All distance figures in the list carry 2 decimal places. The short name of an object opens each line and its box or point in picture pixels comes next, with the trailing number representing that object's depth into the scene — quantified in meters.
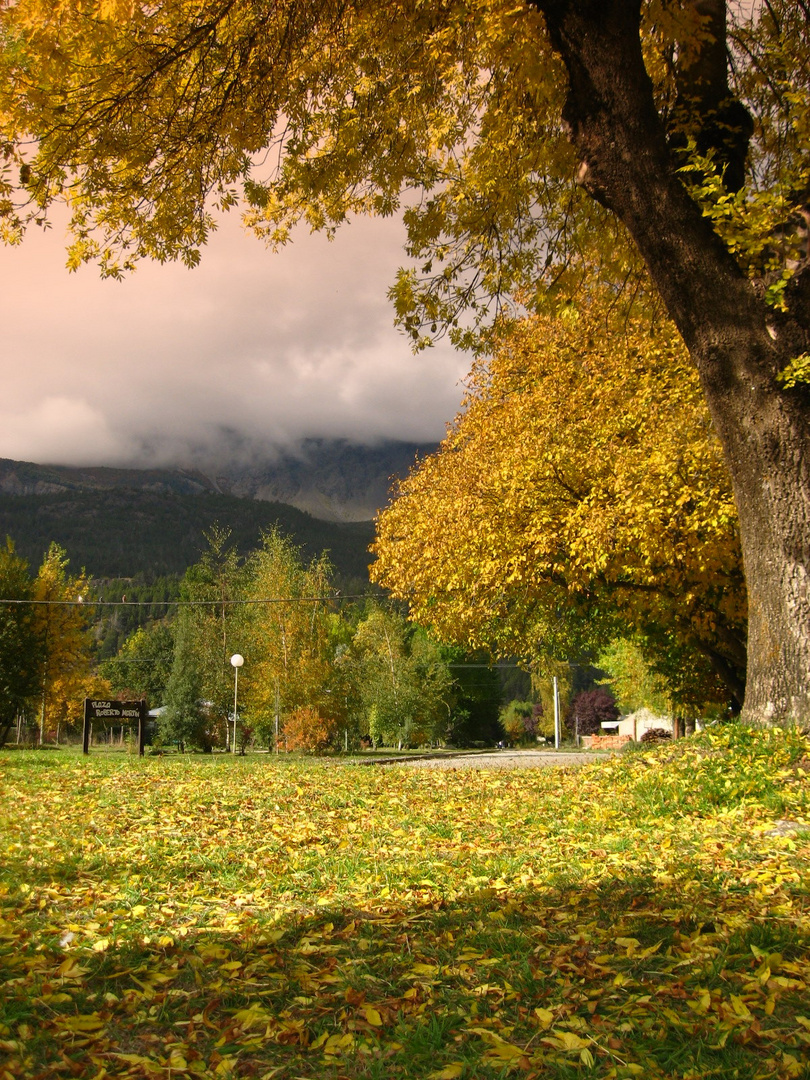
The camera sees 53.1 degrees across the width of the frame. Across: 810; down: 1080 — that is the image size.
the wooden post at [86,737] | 19.16
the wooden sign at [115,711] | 17.69
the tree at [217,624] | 33.50
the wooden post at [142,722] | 18.39
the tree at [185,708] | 33.09
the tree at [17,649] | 25.69
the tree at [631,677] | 31.47
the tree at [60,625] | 28.19
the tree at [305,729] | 22.28
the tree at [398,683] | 33.59
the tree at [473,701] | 51.28
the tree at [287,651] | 22.95
